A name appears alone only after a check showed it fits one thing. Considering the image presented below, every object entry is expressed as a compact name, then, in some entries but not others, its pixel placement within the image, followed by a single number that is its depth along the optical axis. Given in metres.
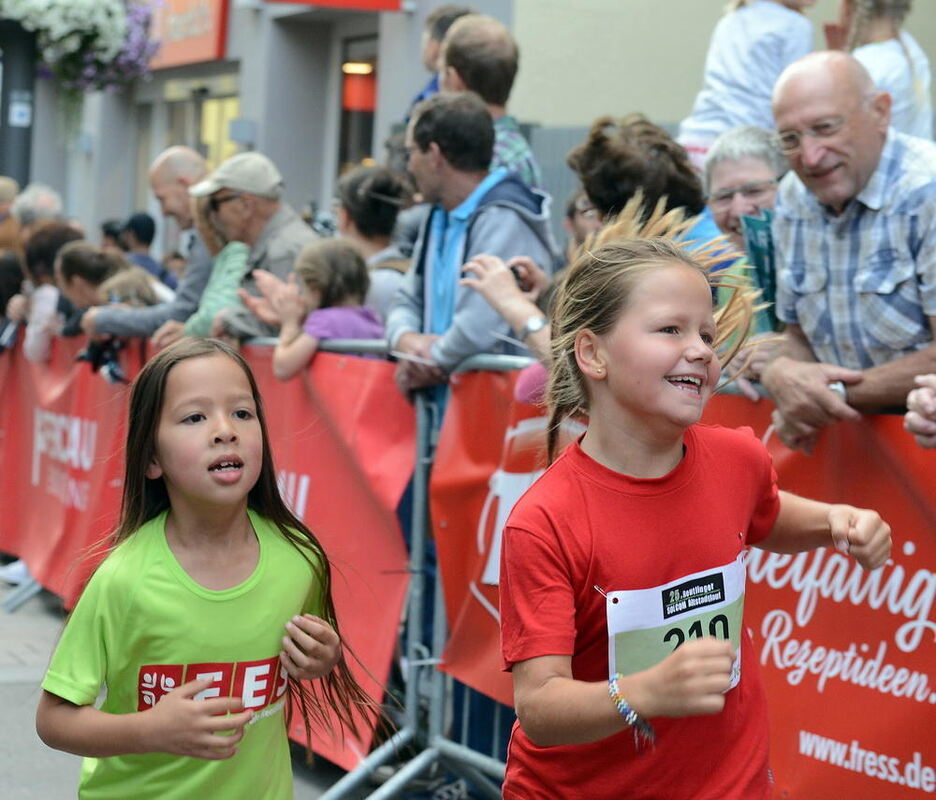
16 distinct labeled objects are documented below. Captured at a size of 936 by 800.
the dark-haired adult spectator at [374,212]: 6.81
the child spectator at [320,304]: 6.03
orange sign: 17.42
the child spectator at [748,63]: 6.63
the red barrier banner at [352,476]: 5.59
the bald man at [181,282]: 7.44
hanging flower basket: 13.53
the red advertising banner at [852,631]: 3.62
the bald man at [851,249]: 3.80
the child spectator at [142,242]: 10.53
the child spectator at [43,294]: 9.04
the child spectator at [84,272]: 8.55
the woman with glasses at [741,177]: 5.00
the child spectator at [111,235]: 14.72
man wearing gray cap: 6.85
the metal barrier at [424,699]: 5.17
